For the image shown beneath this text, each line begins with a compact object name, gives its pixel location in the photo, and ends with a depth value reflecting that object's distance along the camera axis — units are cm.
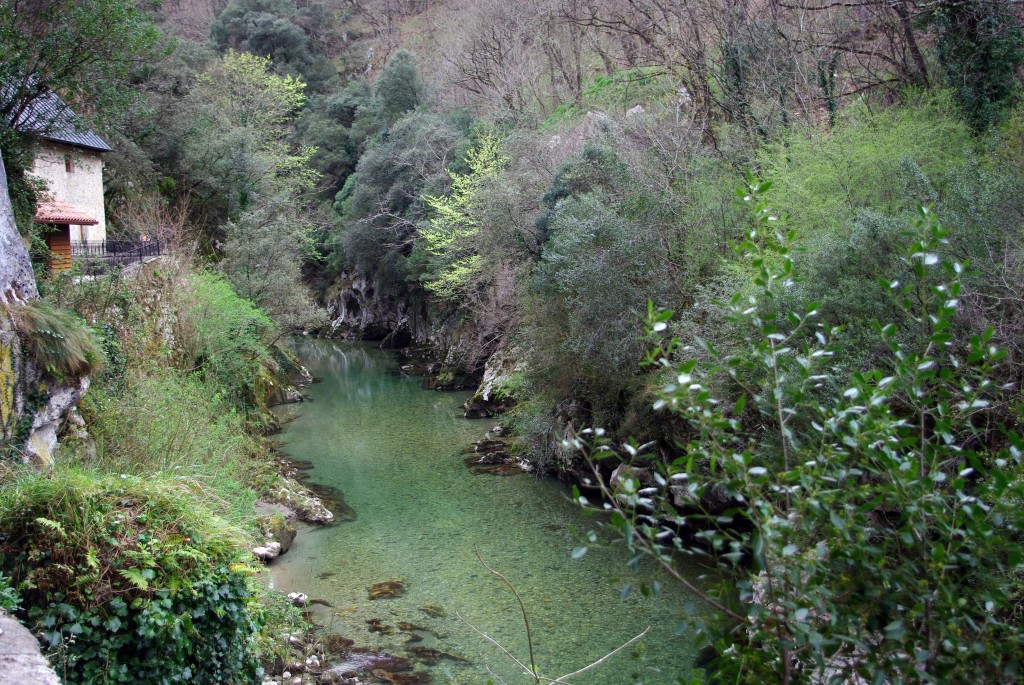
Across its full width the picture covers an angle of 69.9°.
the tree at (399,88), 4416
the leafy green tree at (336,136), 4775
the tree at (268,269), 2673
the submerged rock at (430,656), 1003
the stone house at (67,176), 1606
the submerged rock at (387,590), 1209
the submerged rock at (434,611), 1139
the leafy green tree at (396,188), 3544
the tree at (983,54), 1369
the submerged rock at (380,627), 1086
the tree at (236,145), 2872
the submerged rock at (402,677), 944
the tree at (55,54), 1423
